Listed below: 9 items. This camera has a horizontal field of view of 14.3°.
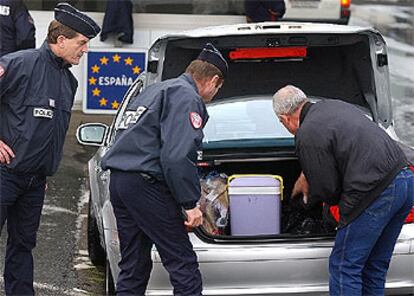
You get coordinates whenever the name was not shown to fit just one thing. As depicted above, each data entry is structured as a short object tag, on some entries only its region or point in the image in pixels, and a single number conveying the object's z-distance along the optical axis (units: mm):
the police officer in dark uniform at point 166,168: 8014
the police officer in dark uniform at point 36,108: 9059
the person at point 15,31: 16028
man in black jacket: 8454
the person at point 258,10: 21182
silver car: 8743
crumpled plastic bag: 9480
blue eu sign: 19253
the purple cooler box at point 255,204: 9453
